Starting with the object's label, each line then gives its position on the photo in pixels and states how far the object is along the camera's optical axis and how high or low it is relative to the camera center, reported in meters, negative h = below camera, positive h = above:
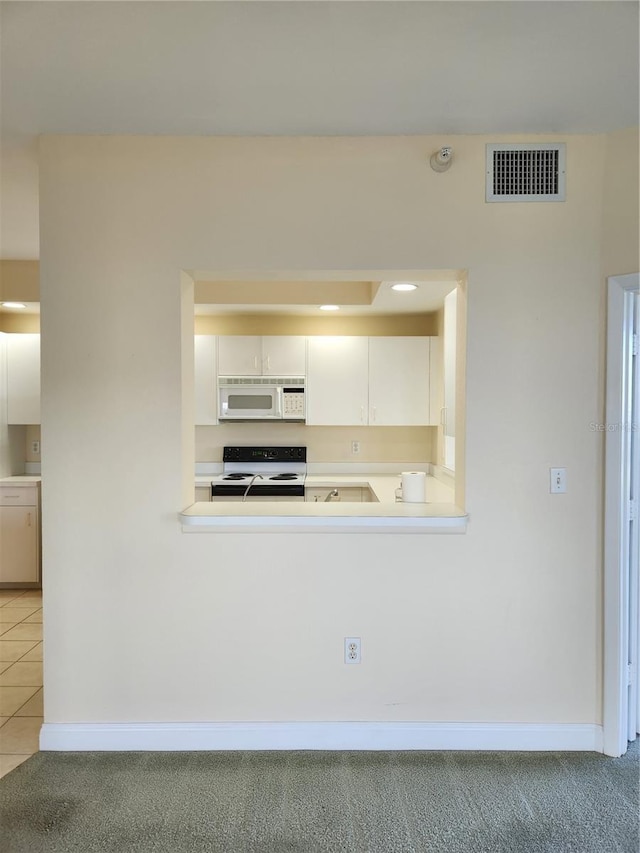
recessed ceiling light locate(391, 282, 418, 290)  3.14 +0.86
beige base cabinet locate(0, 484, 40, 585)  4.11 -0.91
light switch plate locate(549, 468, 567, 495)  2.16 -0.27
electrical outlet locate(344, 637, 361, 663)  2.17 -1.02
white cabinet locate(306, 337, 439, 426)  4.30 +0.33
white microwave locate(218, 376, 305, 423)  4.30 +0.18
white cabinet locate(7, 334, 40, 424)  4.24 +0.34
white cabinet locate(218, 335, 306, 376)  4.31 +0.56
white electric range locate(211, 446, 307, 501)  4.50 -0.42
